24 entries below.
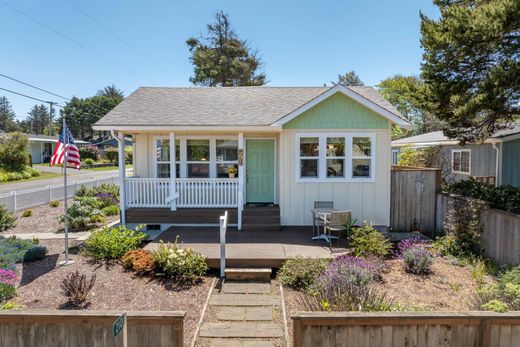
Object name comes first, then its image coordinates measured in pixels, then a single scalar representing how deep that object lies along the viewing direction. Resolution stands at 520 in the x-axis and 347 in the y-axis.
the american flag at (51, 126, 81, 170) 7.45
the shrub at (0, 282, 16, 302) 5.27
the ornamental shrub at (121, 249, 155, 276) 6.60
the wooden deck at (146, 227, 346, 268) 7.03
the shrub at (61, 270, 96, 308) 5.38
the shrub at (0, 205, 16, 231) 10.91
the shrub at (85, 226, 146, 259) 7.34
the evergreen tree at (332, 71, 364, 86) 53.59
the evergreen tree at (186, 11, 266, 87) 31.97
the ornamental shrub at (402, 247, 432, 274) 6.68
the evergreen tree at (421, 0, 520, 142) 6.74
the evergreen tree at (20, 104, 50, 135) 107.31
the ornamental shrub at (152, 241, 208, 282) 6.45
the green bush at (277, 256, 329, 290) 6.26
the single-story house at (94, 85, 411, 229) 9.73
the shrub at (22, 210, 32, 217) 12.86
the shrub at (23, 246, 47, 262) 7.40
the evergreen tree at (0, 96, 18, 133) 95.69
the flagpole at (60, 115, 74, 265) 7.31
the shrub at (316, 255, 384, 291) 5.10
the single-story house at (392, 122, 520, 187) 11.88
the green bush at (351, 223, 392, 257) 7.20
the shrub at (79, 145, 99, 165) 46.88
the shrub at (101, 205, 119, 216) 12.98
